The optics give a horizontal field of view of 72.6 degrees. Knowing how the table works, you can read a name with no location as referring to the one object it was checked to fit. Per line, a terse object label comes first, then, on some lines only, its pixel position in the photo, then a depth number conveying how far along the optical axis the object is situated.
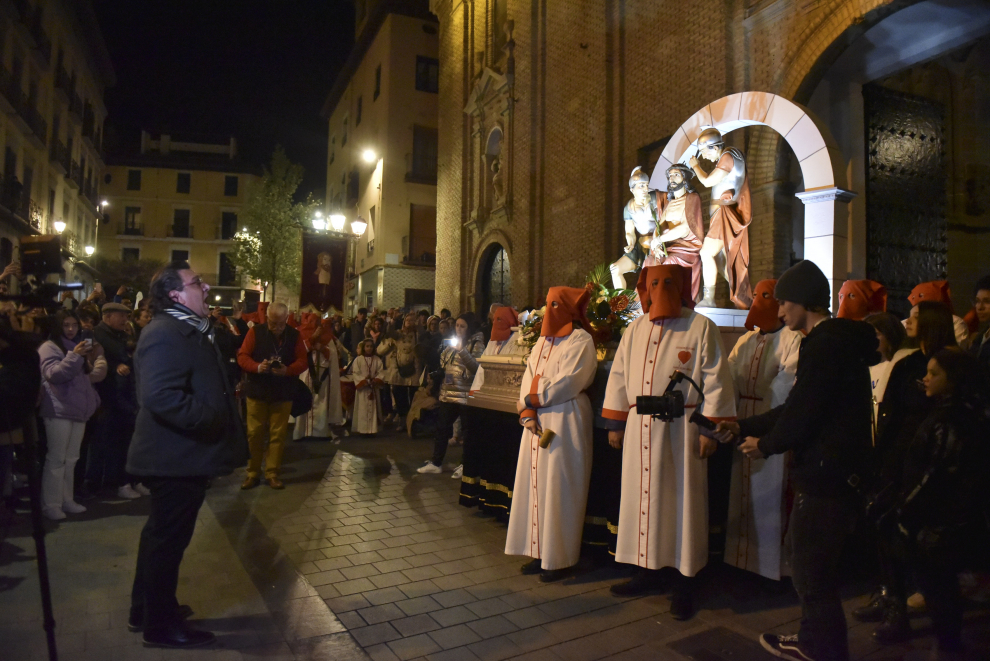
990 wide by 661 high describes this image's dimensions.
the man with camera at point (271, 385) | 7.64
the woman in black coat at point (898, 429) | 3.97
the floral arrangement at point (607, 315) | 5.89
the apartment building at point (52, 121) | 22.33
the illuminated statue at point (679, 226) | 8.06
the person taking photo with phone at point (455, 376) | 8.23
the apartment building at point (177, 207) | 48.22
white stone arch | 6.48
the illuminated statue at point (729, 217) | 7.39
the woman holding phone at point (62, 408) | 6.05
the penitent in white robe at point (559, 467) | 4.85
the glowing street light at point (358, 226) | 16.14
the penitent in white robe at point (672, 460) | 4.35
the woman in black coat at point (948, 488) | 3.60
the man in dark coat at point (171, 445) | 3.82
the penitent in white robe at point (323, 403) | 11.05
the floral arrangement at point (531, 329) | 6.12
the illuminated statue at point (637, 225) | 9.16
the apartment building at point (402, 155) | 26.70
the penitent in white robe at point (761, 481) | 4.71
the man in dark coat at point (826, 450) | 3.29
